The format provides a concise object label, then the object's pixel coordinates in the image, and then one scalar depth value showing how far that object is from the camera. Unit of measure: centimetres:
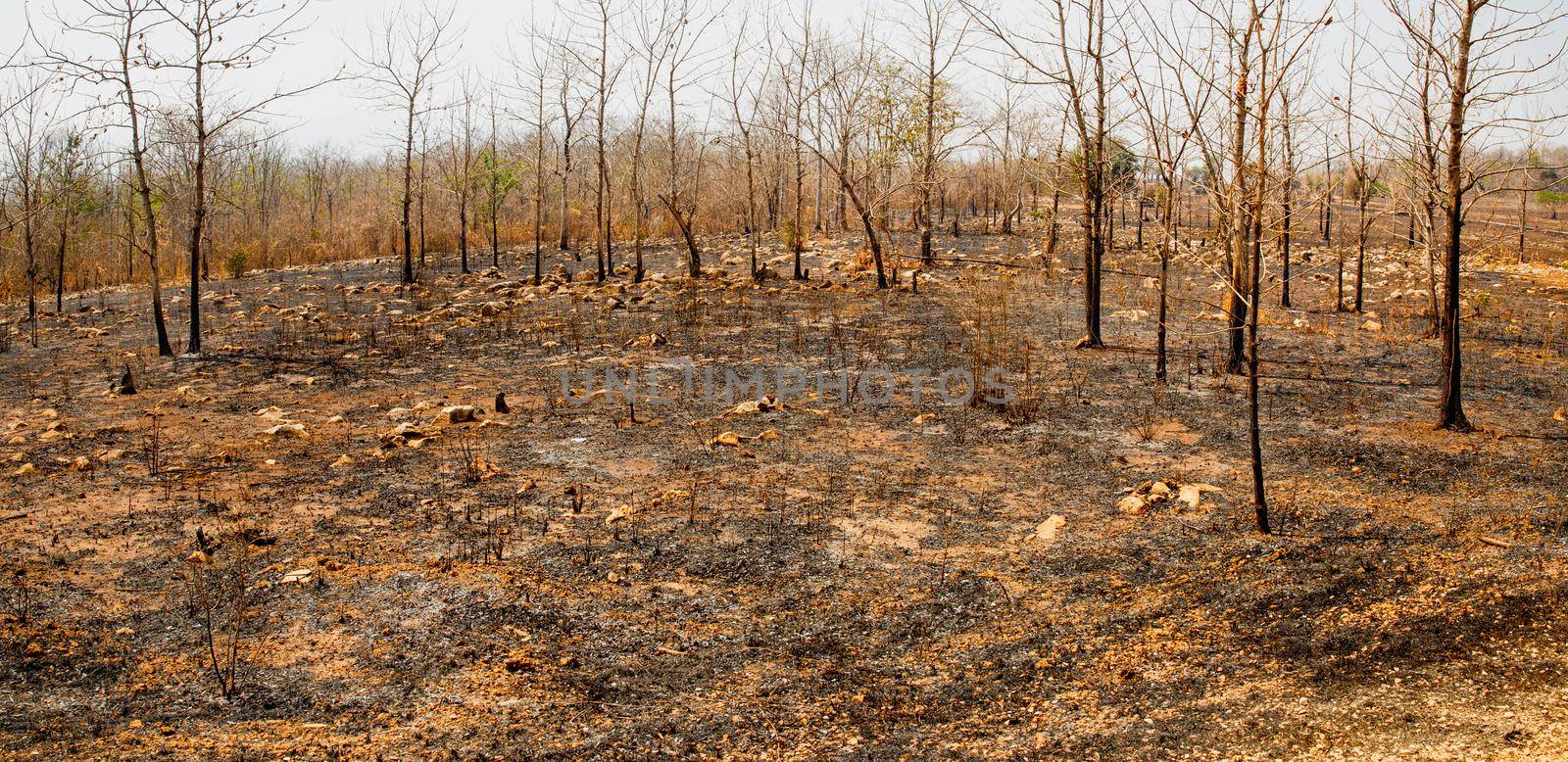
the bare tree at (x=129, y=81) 1217
